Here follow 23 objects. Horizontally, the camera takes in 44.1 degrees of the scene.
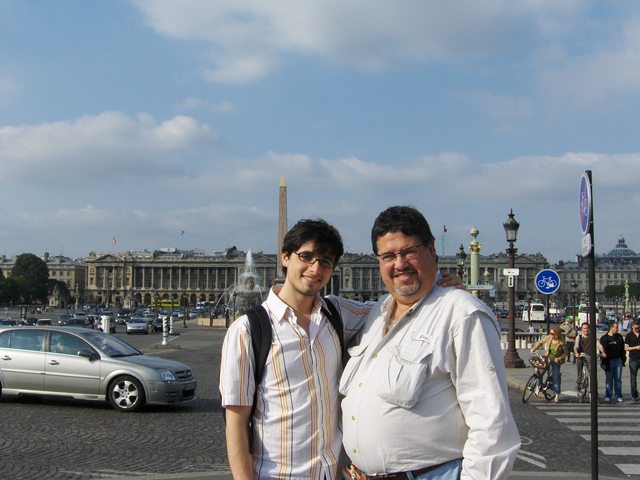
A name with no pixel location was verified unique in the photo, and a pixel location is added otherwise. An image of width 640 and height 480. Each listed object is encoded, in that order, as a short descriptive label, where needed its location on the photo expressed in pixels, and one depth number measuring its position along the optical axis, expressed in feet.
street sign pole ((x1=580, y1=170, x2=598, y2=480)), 22.74
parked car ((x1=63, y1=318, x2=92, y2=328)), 193.77
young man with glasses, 11.30
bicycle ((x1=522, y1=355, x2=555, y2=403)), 52.65
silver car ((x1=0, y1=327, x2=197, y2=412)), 43.57
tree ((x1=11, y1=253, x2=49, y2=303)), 523.70
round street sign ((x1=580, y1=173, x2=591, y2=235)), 23.53
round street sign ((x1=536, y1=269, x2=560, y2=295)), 65.10
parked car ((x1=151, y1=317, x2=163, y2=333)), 202.14
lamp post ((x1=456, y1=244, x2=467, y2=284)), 123.69
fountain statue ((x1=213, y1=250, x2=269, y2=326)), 238.27
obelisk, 182.29
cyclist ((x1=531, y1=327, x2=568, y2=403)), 53.38
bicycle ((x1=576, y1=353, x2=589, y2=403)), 54.60
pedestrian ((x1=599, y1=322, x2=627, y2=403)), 54.75
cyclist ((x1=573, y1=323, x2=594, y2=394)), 55.57
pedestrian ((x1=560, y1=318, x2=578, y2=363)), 76.59
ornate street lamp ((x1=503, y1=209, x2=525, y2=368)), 76.02
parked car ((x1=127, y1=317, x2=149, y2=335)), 183.93
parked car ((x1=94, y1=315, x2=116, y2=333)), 184.96
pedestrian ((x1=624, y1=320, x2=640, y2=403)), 57.98
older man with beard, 10.00
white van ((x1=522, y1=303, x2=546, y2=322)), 274.95
